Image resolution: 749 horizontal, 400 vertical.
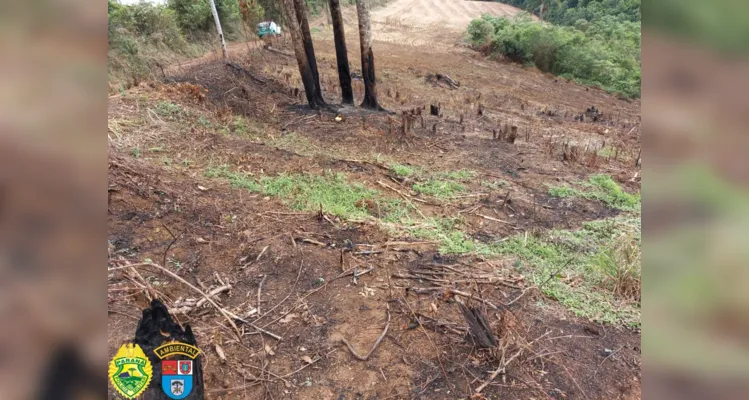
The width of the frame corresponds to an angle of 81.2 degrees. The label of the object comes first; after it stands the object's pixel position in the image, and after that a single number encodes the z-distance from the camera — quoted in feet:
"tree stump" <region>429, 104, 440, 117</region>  34.12
